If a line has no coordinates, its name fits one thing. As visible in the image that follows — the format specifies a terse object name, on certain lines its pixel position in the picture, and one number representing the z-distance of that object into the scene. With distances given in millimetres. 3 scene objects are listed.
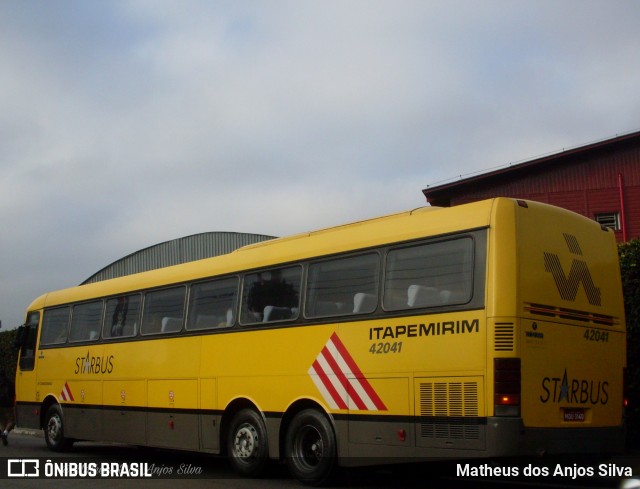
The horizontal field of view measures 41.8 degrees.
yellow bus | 9078
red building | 28047
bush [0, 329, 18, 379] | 32706
